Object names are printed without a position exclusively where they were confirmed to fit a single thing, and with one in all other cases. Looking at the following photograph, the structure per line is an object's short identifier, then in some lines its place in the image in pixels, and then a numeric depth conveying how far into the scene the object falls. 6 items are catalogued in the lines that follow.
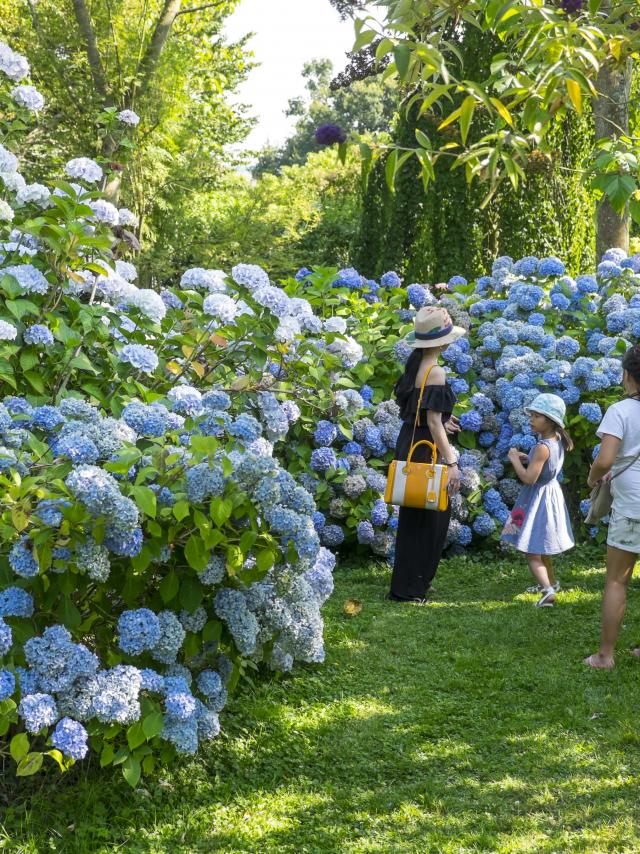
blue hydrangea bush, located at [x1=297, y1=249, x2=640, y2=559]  6.20
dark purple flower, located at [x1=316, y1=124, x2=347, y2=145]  3.27
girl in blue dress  5.19
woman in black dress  5.19
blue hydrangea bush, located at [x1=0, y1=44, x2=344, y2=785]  2.50
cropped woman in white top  3.95
